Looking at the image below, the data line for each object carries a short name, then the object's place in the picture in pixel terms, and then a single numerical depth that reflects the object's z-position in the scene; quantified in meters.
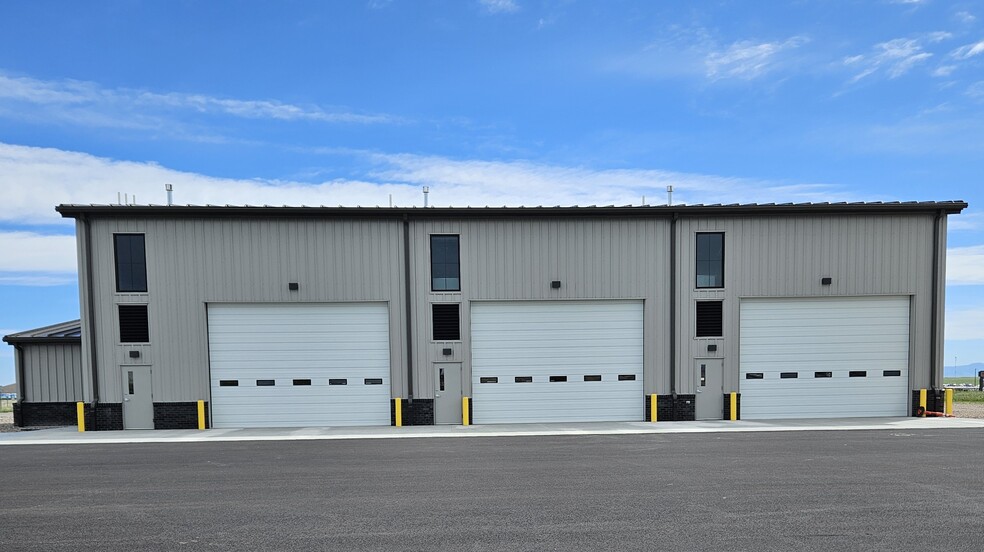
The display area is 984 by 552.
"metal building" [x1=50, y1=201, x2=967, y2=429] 14.84
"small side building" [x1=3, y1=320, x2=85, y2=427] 15.64
